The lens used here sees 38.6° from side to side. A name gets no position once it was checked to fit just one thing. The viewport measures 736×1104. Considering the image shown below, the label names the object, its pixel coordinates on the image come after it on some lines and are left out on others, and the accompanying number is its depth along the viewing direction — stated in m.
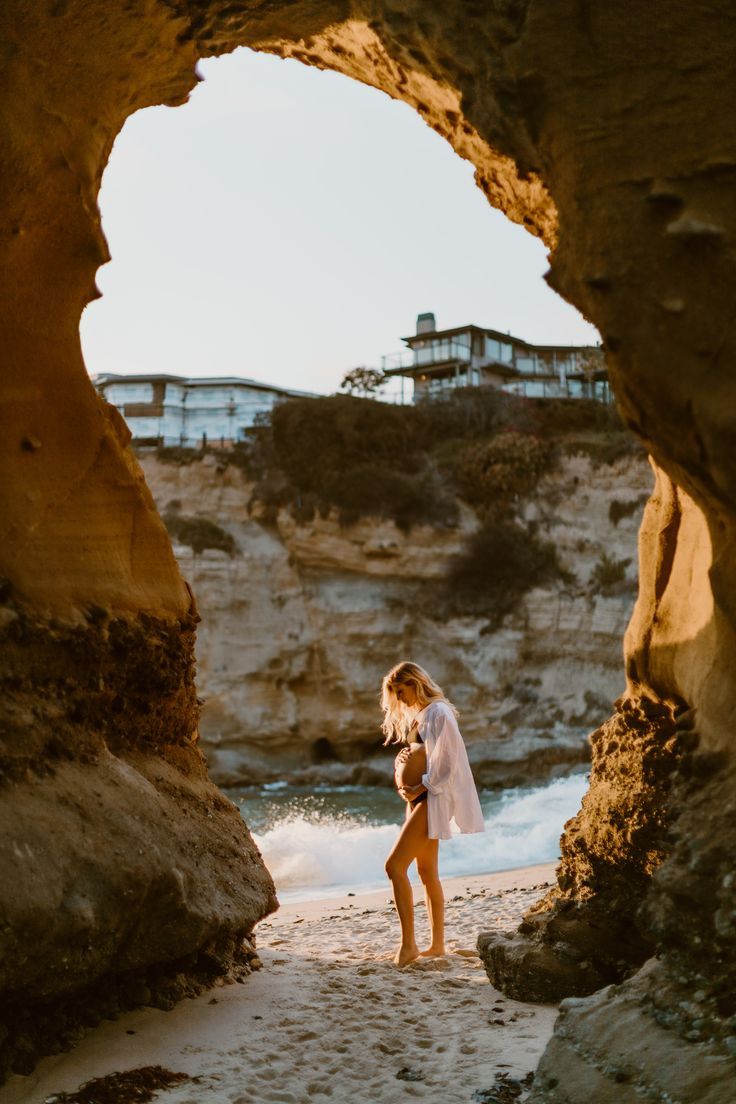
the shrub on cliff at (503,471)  24.08
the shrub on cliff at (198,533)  23.94
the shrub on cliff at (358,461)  23.88
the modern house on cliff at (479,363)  36.72
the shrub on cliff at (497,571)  23.22
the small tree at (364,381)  32.50
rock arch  3.51
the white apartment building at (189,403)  32.22
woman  5.81
